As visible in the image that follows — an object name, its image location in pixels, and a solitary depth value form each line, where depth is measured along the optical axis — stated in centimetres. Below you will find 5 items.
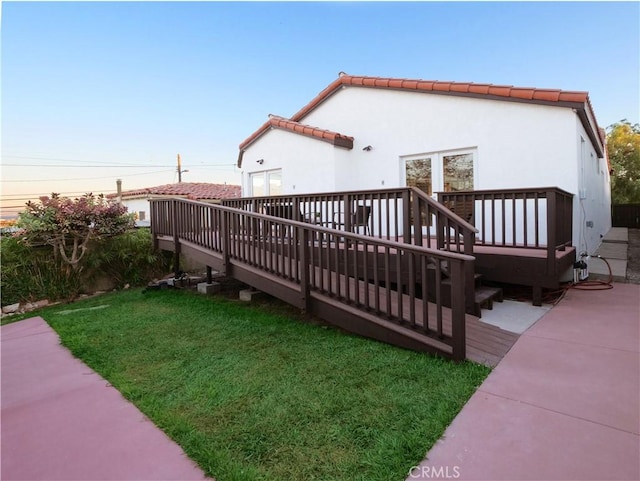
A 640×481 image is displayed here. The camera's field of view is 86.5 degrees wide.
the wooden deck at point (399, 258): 317
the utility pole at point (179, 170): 2872
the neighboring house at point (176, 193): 1593
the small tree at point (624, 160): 1939
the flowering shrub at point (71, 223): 610
